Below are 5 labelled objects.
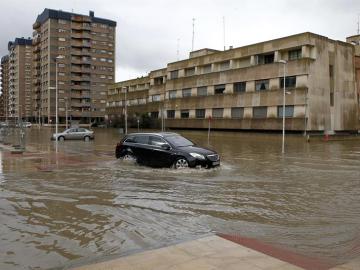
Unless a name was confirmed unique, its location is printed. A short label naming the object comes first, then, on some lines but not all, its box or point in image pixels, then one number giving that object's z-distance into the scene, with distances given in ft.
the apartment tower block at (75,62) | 389.19
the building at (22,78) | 496.23
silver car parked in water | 137.69
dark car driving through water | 52.49
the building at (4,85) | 577.43
